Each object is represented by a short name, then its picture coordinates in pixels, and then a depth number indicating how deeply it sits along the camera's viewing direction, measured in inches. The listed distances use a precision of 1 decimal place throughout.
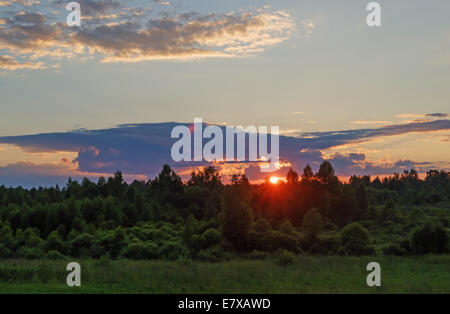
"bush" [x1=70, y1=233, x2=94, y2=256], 1716.3
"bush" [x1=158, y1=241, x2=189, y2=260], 1534.2
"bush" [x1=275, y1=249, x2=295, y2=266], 1275.8
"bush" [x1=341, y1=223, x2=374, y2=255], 1627.7
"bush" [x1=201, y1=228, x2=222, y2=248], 1777.8
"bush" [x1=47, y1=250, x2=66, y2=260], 1525.6
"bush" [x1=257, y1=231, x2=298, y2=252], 1820.9
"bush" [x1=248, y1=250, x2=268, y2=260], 1615.4
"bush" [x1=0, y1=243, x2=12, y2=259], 1614.2
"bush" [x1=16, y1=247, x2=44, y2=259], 1553.4
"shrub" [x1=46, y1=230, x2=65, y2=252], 1752.5
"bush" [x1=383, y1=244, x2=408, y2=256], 1520.7
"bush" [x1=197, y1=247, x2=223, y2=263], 1503.4
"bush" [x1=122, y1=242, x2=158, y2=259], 1577.3
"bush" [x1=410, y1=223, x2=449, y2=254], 1521.9
